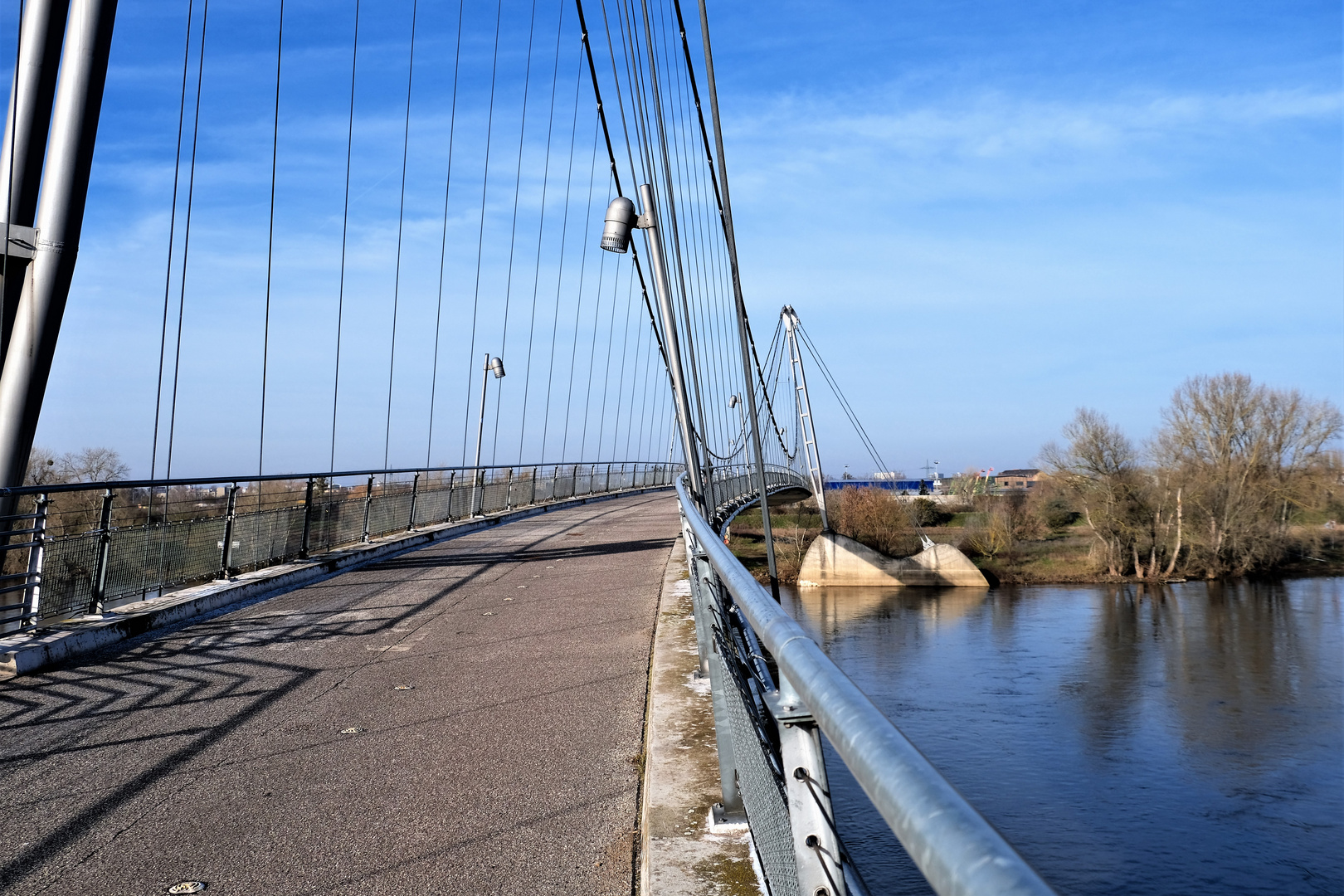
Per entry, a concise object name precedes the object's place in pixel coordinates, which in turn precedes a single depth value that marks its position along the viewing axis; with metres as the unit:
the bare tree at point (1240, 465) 53.12
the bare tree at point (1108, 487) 54.00
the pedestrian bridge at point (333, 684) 2.17
